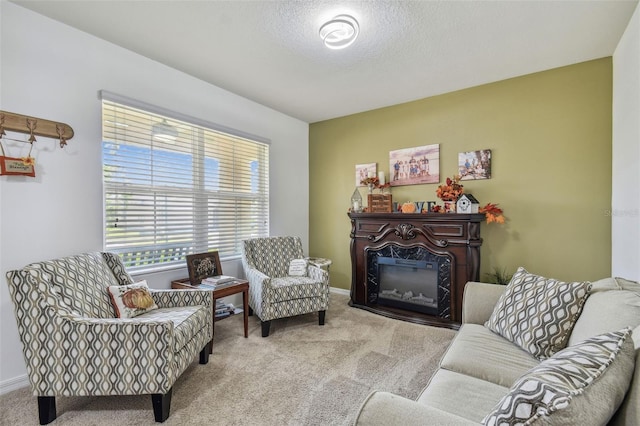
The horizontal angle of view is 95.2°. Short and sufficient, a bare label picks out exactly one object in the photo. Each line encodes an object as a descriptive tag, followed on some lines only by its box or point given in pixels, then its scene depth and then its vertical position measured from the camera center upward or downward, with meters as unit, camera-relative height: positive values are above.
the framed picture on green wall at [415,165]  3.53 +0.58
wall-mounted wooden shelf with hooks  1.97 +0.61
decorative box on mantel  3.63 +0.11
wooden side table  2.56 -0.70
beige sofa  0.76 -0.57
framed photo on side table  2.86 -0.55
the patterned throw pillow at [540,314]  1.43 -0.54
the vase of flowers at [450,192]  3.15 +0.21
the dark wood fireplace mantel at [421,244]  3.04 -0.38
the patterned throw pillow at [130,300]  2.03 -0.63
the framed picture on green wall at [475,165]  3.22 +0.53
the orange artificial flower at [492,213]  2.97 -0.02
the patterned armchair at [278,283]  2.83 -0.75
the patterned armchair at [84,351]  1.62 -0.78
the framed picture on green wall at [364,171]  3.99 +0.57
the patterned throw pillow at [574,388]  0.64 -0.42
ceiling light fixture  2.08 +1.33
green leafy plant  3.06 -0.70
